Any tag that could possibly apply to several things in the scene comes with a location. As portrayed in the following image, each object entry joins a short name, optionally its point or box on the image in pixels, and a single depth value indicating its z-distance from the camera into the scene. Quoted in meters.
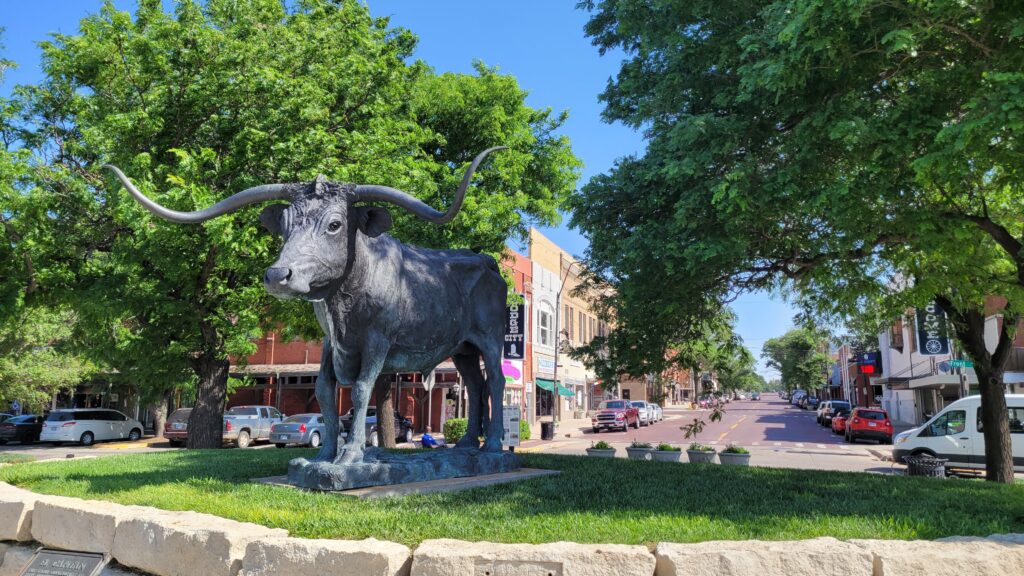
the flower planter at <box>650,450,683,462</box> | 14.62
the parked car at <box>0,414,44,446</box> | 30.88
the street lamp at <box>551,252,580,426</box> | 44.54
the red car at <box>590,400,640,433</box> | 36.27
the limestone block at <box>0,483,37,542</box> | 5.93
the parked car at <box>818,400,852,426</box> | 41.18
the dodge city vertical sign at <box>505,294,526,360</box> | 28.88
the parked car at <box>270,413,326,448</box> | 26.81
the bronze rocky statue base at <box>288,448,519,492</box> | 6.11
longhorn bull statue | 5.88
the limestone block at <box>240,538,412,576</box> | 3.97
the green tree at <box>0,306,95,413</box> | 26.84
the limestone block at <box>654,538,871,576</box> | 3.84
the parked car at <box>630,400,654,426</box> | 43.60
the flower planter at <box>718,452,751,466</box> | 14.24
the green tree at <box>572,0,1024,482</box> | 6.42
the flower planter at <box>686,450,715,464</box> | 14.89
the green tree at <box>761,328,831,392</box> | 89.81
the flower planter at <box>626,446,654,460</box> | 14.85
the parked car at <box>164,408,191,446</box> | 28.16
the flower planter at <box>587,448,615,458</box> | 14.50
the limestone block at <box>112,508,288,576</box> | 4.38
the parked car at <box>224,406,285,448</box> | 27.61
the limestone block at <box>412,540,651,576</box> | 3.84
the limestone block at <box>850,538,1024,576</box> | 3.92
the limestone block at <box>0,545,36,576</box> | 5.64
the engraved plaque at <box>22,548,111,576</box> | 5.12
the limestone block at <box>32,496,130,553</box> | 5.18
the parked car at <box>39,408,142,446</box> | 28.92
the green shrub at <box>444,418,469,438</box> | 24.28
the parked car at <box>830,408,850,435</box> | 35.22
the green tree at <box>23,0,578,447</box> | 11.97
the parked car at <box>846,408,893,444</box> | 29.59
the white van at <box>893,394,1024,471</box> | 17.38
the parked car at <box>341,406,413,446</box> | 27.92
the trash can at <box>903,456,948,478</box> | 13.52
